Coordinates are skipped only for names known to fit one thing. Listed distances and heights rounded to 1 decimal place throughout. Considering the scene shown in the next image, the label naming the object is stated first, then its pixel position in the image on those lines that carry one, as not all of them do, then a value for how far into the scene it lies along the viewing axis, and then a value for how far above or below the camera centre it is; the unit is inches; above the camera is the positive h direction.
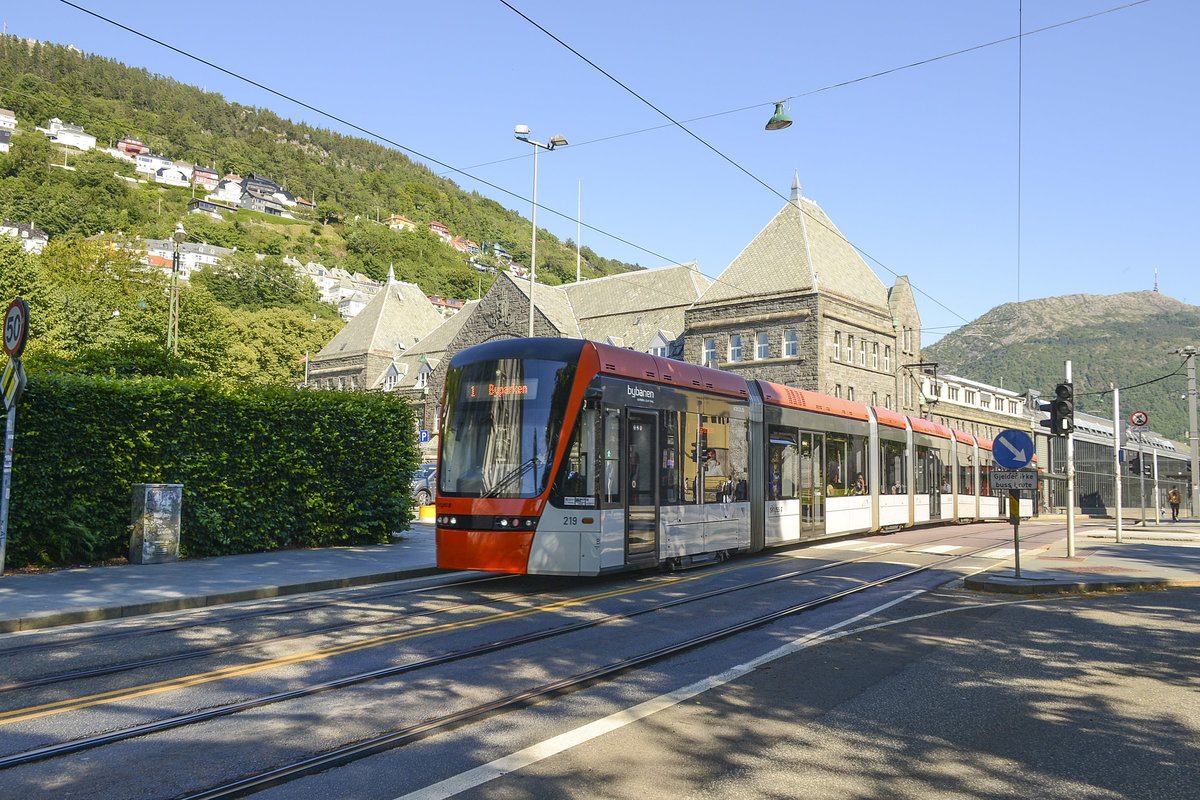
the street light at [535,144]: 1259.2 +469.9
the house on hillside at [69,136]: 7342.5 +2744.4
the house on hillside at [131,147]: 7632.9 +2727.5
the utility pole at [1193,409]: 1519.4 +123.6
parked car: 1304.1 -19.0
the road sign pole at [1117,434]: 1003.3 +51.2
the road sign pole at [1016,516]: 527.7 -21.9
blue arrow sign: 542.9 +18.3
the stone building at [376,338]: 3171.8 +484.8
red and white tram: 468.1 +8.1
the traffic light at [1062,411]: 627.5 +47.5
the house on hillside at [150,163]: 7608.3 +2607.6
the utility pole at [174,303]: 1524.6 +305.8
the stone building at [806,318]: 2044.8 +375.0
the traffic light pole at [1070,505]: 650.8 -18.0
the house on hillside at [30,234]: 5167.3 +1357.1
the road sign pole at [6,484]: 481.4 -7.5
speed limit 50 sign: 484.1 +75.7
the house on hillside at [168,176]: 7696.9 +2522.4
